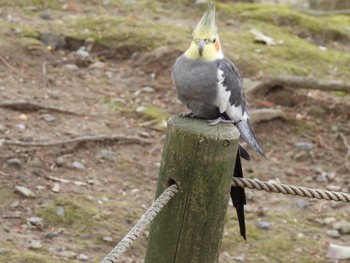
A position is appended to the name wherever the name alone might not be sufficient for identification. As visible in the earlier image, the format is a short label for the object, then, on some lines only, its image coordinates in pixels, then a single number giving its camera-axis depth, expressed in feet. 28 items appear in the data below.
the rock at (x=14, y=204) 24.82
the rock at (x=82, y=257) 22.73
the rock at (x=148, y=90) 37.65
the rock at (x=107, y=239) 24.15
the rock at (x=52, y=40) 39.73
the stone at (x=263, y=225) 27.66
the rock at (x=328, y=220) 28.48
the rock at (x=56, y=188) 26.35
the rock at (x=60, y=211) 24.75
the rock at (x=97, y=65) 39.11
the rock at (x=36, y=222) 24.09
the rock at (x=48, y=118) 31.91
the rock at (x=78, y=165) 28.73
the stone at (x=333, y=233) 27.55
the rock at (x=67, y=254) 22.59
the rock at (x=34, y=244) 22.64
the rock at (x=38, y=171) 27.20
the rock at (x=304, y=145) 34.50
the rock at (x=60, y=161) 28.50
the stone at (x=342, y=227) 27.68
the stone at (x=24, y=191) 25.48
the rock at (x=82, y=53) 39.52
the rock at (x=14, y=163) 27.17
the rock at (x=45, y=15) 43.55
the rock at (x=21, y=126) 30.35
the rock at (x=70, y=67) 38.11
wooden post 13.99
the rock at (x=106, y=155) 30.19
